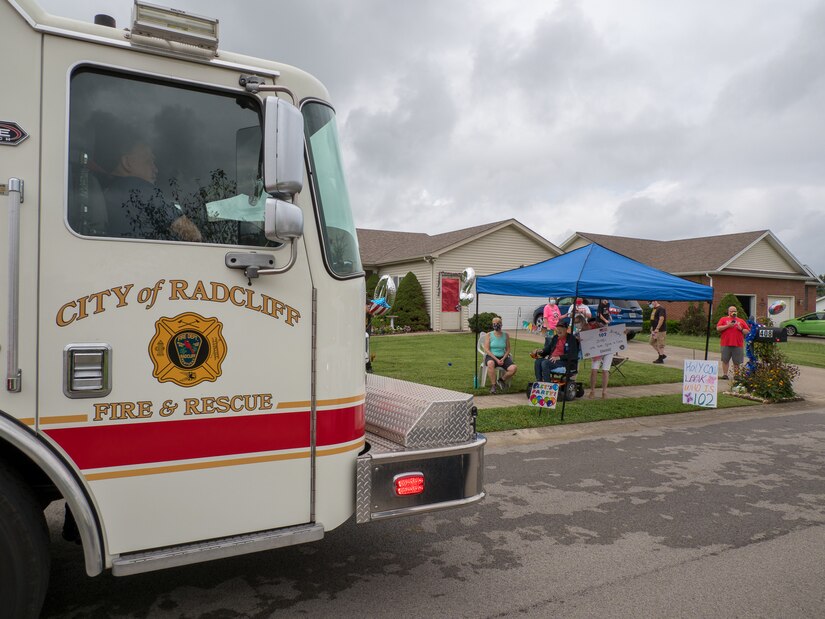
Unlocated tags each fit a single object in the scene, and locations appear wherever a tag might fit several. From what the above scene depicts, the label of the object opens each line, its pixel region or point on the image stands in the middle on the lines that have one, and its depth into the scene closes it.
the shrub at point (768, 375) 10.77
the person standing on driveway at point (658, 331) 15.68
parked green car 27.89
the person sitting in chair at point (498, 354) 10.53
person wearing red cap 10.39
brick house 30.31
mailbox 11.01
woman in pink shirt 11.01
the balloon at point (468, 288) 11.80
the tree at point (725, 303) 26.92
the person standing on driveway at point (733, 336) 12.18
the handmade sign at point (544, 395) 8.57
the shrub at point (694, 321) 27.34
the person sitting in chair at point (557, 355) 10.02
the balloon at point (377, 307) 7.65
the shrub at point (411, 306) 24.41
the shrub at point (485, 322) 22.95
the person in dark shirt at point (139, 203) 2.59
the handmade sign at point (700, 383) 9.35
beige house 25.06
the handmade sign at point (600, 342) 10.12
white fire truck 2.43
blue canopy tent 8.80
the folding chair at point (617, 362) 12.32
